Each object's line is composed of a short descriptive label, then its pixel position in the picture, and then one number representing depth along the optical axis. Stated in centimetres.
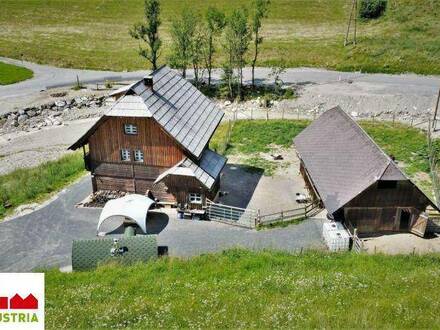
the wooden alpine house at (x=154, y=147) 3362
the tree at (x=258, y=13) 6231
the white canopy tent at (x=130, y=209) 3172
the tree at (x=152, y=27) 6278
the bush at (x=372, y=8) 9431
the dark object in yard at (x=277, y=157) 4469
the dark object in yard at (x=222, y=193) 3787
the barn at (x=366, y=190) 3012
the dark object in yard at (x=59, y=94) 6544
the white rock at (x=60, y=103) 6209
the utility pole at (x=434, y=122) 4948
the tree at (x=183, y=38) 6178
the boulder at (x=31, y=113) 5975
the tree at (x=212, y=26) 6294
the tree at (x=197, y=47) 6359
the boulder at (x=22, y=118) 5856
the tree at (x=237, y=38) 6016
